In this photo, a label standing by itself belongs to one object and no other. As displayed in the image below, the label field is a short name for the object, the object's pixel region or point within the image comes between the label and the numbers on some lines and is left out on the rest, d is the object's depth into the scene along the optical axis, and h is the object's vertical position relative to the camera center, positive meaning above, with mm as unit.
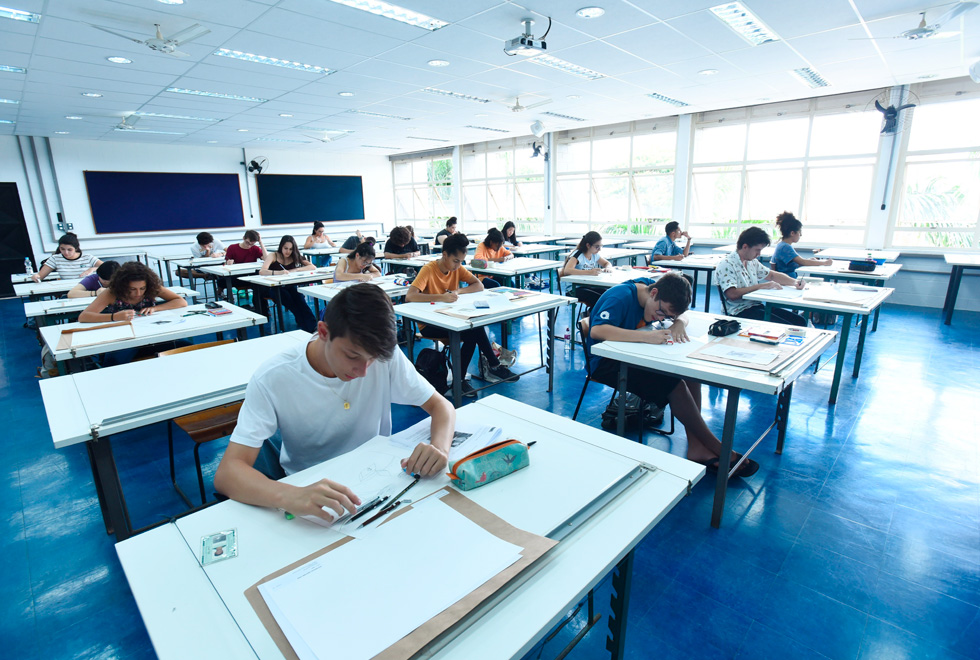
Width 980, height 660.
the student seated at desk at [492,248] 6145 -325
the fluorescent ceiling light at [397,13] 3470 +1601
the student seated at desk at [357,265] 4695 -398
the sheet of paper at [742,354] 2092 -609
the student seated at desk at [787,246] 4391 -259
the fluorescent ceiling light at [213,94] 5680 +1645
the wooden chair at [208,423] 2080 -879
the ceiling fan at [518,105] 6753 +1705
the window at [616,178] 9328 +902
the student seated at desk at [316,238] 8762 -220
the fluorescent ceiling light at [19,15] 3315 +1515
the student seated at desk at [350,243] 8242 -313
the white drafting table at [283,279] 5023 -566
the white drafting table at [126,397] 1596 -633
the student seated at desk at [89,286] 4133 -505
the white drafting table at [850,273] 4566 -541
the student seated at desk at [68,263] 5418 -380
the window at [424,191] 13531 +985
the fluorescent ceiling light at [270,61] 4384 +1622
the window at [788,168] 7316 +833
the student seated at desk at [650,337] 2391 -581
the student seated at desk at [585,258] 4762 -374
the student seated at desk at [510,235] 8509 -230
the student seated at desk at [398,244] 6352 -278
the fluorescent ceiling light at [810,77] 5573 +1721
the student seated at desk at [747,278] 3578 -465
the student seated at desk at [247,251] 6828 -339
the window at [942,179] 6457 +519
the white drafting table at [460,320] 2988 -608
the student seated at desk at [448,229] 8523 -96
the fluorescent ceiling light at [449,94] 6096 +1707
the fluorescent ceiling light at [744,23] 3701 +1630
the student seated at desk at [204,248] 7473 -324
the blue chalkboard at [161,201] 9859 +604
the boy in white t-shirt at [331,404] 1100 -523
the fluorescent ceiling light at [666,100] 6821 +1784
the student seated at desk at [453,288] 3598 -510
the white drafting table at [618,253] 6980 -477
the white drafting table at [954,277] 5441 -715
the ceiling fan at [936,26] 3376 +1467
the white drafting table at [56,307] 3602 -597
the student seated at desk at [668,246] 6234 -337
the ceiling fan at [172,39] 3748 +1505
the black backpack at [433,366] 3520 -1045
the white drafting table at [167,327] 2521 -601
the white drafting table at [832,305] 3209 -596
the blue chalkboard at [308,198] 12133 +748
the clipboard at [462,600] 704 -609
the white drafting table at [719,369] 1913 -628
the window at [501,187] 11617 +913
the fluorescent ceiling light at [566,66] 4896 +1677
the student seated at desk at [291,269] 5293 -500
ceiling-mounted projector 3758 +1419
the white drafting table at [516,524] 753 -638
